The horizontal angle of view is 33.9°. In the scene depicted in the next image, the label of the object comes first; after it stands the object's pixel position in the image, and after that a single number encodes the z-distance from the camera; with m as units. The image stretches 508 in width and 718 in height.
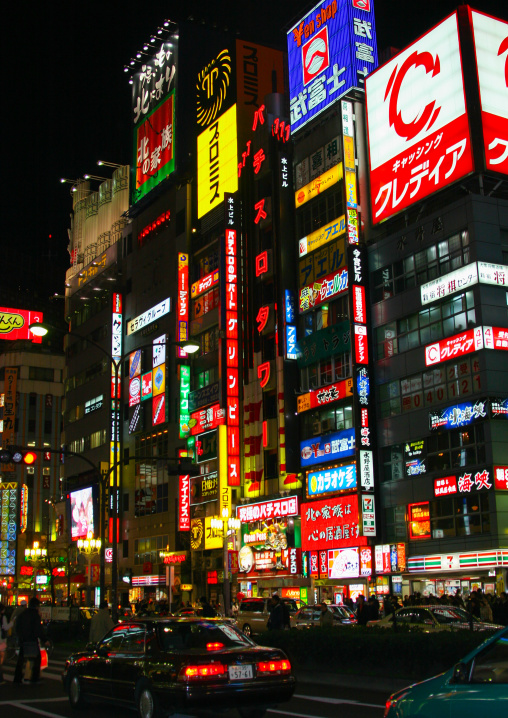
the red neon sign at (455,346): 38.38
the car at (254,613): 31.80
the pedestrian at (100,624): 20.58
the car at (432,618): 21.36
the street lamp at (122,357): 22.65
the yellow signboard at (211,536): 53.09
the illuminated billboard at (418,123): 42.38
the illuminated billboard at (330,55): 51.12
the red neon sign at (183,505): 56.28
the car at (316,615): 29.03
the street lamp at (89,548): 65.69
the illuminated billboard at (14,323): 64.92
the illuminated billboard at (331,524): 43.12
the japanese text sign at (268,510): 48.22
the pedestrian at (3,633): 18.14
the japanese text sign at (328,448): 44.56
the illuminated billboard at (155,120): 72.69
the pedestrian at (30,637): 17.88
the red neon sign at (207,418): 54.09
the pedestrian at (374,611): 24.33
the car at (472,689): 6.57
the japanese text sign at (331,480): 44.06
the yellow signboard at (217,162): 60.47
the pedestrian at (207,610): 31.61
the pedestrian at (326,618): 24.48
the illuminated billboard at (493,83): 41.69
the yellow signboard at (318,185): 48.34
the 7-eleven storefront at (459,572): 36.06
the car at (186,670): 11.64
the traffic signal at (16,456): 24.92
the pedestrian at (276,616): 21.67
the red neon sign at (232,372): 53.31
